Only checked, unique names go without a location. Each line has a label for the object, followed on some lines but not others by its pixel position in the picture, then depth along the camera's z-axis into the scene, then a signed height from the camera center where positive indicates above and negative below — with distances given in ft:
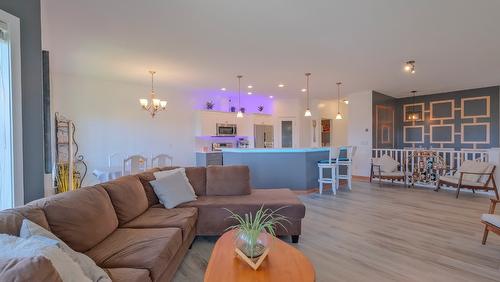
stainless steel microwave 24.86 +0.83
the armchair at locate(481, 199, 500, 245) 8.87 -3.20
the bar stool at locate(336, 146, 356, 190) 19.66 -1.96
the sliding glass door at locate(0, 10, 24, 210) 6.09 +0.61
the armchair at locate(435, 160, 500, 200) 16.60 -2.88
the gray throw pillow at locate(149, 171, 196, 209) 10.05 -2.19
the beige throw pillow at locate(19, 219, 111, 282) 4.56 -2.22
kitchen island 18.58 -2.25
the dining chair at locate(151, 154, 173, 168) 16.90 -1.52
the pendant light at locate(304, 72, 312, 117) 17.90 +4.47
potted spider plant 5.85 -2.57
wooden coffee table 5.18 -2.92
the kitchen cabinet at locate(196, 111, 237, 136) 23.67 +1.58
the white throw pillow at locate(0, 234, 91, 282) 3.69 -1.73
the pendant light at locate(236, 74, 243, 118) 18.19 +4.45
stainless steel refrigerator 27.45 +0.10
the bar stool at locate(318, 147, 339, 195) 17.99 -2.27
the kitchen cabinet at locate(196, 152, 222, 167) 23.45 -2.01
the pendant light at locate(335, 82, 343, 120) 21.12 +4.51
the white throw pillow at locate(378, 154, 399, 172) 21.38 -2.41
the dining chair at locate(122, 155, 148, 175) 15.24 -1.61
